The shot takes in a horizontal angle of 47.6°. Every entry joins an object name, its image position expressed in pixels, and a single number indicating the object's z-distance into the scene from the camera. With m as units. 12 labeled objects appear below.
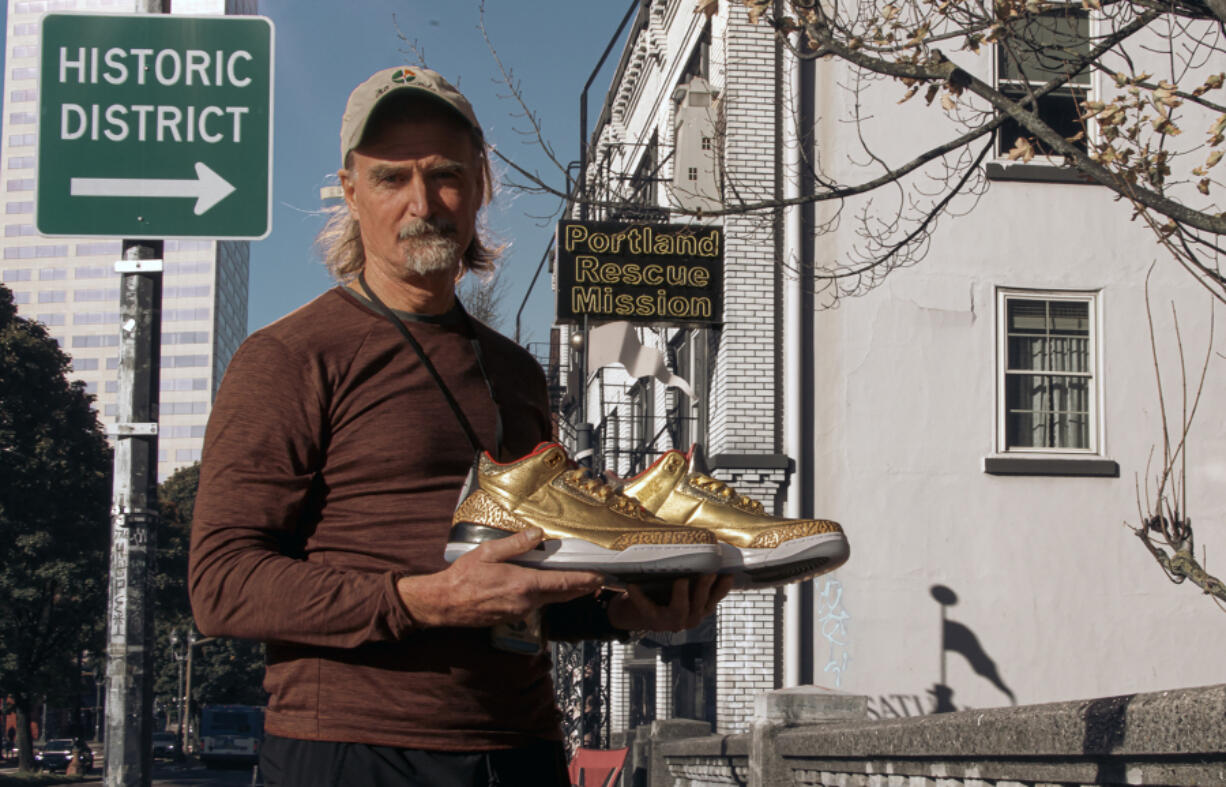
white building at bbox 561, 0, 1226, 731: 17.95
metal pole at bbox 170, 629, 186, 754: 77.56
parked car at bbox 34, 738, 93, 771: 56.47
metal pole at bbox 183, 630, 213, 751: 76.62
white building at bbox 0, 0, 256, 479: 170.62
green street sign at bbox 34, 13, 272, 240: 5.55
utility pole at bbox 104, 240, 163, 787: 5.42
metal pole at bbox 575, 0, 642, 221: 9.88
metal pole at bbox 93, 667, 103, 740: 89.66
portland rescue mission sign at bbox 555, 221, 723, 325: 18.61
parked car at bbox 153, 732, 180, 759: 69.62
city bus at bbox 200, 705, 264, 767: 58.69
